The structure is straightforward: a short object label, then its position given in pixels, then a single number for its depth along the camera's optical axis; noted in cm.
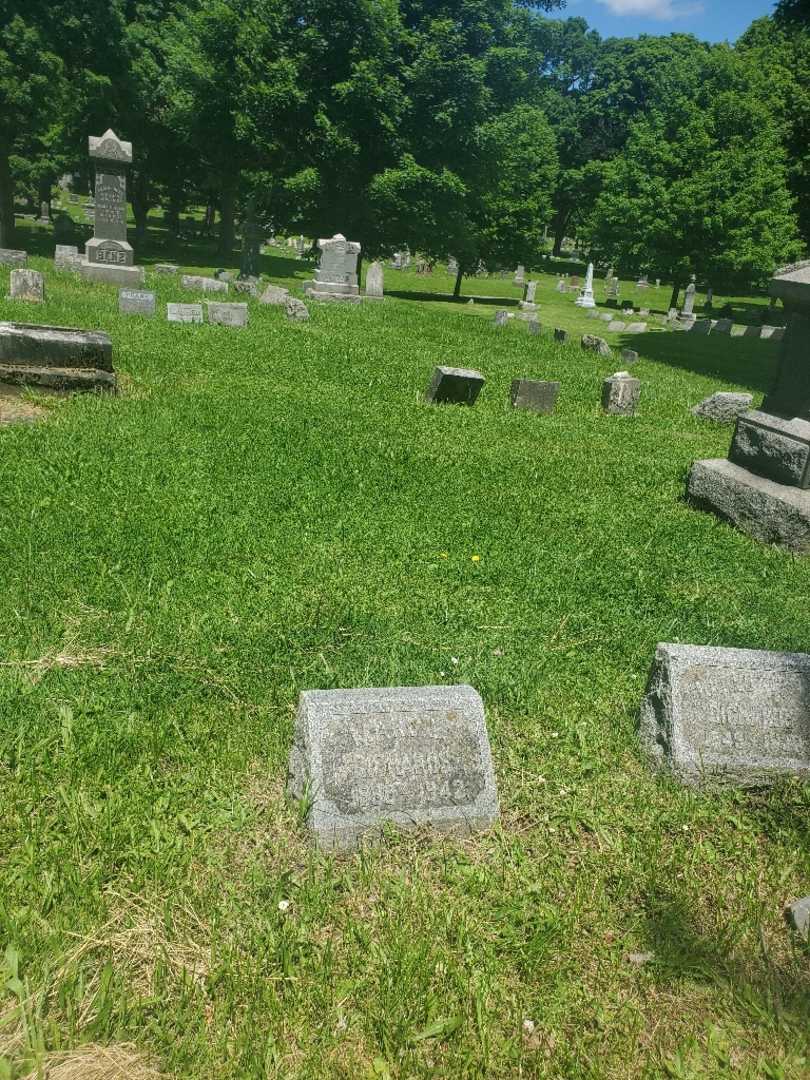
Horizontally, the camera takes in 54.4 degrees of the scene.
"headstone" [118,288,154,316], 1470
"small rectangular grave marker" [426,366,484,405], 1040
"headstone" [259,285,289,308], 1850
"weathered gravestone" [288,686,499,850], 296
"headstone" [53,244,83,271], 2128
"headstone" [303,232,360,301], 2203
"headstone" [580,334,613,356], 1709
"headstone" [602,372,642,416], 1130
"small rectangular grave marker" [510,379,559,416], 1080
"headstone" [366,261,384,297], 2448
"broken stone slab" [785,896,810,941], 274
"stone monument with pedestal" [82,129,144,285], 1983
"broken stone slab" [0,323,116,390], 859
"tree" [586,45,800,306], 2938
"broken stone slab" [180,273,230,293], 1947
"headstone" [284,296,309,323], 1673
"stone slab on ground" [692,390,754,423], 1155
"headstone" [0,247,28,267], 2097
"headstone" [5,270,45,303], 1464
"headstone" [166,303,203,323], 1444
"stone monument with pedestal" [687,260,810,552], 634
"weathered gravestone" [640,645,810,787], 339
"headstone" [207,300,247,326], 1455
